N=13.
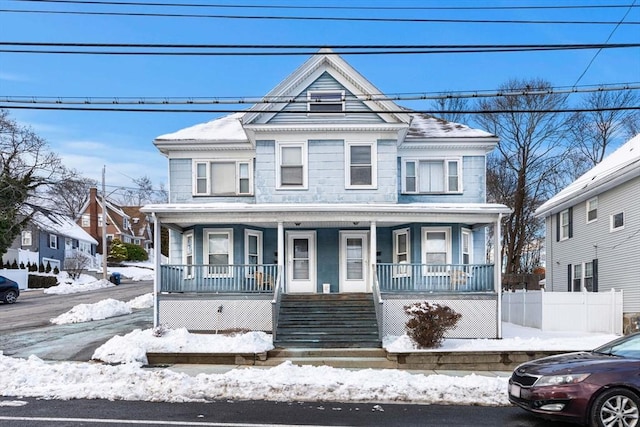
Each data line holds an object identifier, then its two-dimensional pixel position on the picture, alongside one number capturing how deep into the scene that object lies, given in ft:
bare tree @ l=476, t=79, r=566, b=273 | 120.47
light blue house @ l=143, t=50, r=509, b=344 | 55.11
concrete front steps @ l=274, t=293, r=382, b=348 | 48.93
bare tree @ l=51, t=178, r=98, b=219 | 146.72
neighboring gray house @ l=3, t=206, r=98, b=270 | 162.50
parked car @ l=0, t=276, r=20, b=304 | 95.09
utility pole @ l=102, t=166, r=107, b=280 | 130.72
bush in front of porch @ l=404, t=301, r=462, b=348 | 46.37
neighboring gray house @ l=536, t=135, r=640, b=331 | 59.93
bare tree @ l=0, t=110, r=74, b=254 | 128.78
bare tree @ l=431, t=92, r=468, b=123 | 131.68
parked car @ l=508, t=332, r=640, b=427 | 23.77
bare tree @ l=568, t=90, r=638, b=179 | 118.83
